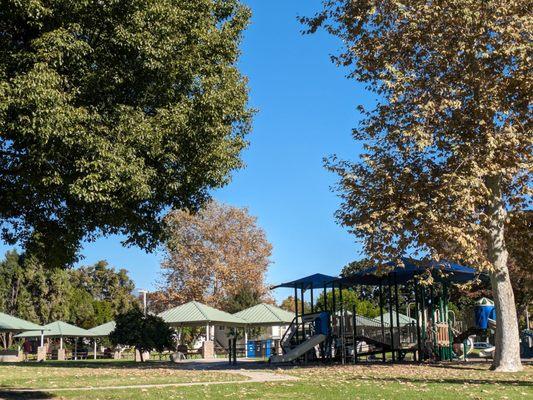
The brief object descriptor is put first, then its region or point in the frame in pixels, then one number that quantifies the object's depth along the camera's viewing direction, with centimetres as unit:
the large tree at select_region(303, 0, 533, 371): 1652
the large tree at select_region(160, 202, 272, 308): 4922
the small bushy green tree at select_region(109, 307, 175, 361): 2992
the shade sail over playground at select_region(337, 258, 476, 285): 2424
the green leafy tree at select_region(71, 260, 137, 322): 7100
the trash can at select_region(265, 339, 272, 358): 3997
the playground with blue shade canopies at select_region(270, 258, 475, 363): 2472
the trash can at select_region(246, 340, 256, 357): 4024
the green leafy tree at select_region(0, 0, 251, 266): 1062
